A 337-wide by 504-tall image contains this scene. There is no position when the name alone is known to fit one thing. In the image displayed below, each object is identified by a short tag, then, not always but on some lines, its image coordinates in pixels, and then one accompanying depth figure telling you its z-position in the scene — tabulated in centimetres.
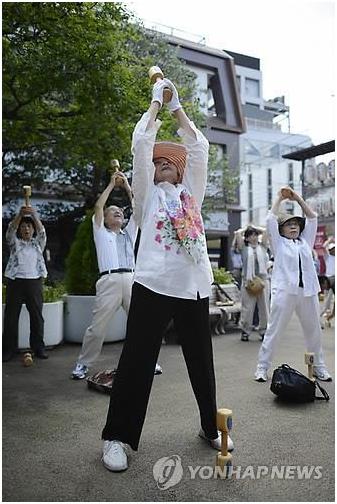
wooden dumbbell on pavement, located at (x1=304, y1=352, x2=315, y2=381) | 377
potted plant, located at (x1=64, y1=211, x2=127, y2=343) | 577
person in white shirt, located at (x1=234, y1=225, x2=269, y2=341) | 607
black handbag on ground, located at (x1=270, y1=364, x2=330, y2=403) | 324
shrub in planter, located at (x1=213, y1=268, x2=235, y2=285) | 739
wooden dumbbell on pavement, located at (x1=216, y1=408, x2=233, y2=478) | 214
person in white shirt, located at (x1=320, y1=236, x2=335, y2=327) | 798
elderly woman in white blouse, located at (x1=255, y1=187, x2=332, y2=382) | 377
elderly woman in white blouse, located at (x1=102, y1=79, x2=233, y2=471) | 229
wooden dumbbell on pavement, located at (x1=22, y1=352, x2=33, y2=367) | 459
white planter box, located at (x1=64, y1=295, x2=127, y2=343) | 577
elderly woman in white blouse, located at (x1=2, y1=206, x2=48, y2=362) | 486
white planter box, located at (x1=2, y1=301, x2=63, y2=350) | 515
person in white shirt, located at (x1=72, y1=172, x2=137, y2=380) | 396
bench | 648
